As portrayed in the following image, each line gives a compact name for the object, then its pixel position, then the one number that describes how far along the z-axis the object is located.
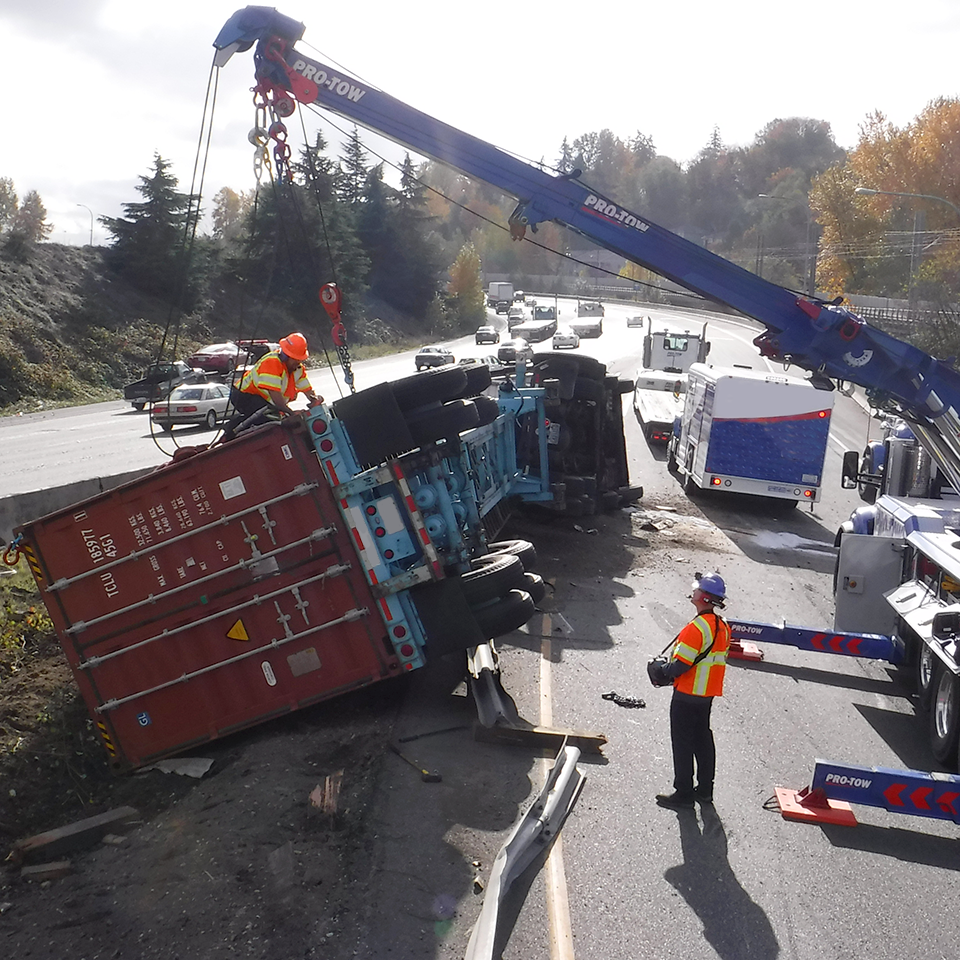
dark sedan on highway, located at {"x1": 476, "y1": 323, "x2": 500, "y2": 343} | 61.12
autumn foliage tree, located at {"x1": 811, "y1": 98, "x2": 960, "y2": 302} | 52.67
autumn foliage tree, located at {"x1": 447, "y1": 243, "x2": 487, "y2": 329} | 79.50
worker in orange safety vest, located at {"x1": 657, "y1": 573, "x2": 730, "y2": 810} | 6.22
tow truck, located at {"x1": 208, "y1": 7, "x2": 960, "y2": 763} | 10.02
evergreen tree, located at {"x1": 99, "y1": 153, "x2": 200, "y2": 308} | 44.00
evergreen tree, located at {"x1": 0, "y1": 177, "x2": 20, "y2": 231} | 103.69
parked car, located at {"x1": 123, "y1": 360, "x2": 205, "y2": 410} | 28.15
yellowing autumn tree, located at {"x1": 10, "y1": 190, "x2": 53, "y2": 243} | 93.93
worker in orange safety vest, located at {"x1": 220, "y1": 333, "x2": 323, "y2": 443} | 7.87
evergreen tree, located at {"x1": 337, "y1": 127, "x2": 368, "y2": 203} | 65.06
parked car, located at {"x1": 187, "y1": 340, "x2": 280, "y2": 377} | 35.58
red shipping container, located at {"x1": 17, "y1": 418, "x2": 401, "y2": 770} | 6.94
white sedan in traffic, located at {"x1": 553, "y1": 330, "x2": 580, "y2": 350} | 54.58
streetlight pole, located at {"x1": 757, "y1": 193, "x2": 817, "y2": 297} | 53.84
